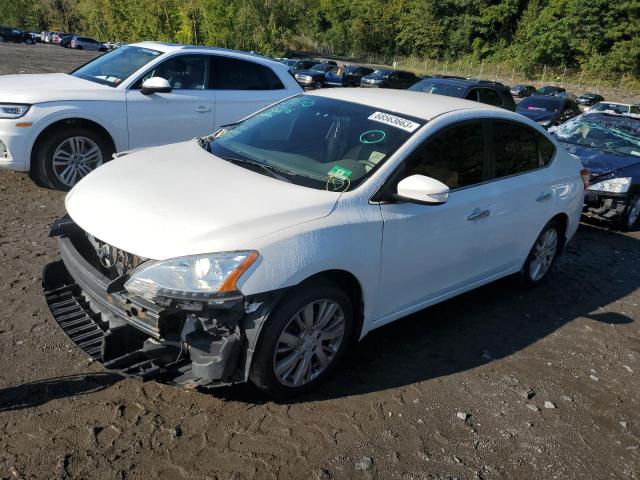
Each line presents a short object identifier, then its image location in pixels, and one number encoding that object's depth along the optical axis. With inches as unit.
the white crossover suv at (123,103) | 237.5
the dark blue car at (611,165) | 302.8
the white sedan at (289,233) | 112.0
